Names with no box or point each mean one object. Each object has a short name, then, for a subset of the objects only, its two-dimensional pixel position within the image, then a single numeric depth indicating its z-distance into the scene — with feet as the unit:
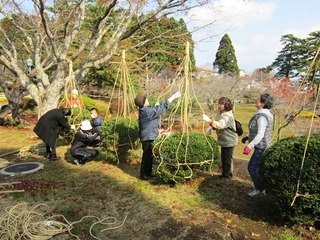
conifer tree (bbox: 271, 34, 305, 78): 80.43
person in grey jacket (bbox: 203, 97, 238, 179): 13.65
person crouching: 18.16
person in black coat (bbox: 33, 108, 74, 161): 18.95
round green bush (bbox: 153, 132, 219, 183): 13.08
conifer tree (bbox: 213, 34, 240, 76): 101.40
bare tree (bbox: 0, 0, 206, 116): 24.71
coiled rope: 9.81
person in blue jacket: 13.98
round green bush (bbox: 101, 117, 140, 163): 17.51
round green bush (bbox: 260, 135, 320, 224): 8.95
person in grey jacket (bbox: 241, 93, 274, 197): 12.05
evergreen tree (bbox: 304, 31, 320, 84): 70.28
